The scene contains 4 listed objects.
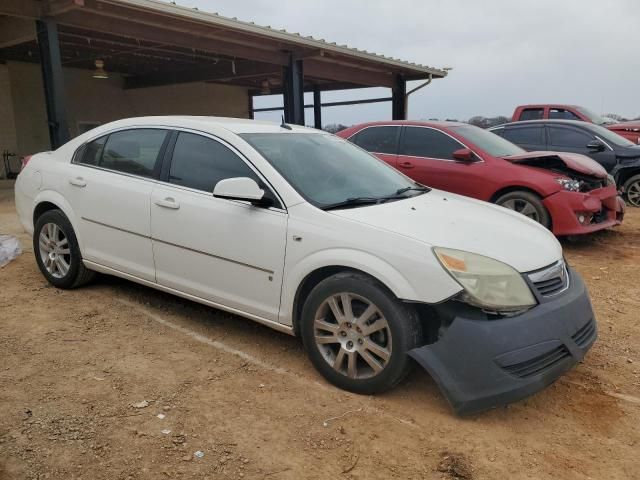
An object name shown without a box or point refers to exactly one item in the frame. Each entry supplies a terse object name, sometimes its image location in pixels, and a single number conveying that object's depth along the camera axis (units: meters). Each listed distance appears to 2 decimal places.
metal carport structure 8.55
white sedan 2.73
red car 6.35
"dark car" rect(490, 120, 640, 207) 9.12
